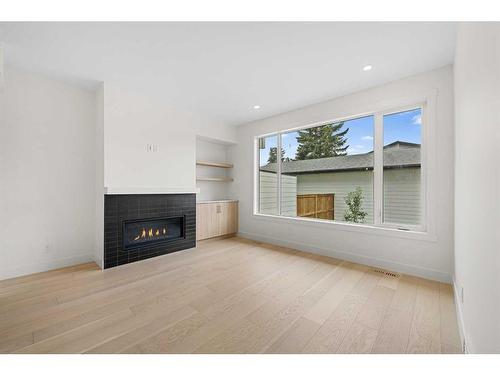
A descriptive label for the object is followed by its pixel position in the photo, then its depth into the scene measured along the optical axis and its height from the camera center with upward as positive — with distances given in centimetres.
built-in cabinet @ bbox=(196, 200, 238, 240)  409 -65
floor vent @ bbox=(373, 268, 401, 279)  254 -107
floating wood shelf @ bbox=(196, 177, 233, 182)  429 +19
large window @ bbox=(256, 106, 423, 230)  274 +28
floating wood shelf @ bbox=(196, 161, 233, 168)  426 +50
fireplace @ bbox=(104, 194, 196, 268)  287 -61
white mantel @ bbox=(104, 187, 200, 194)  280 -5
